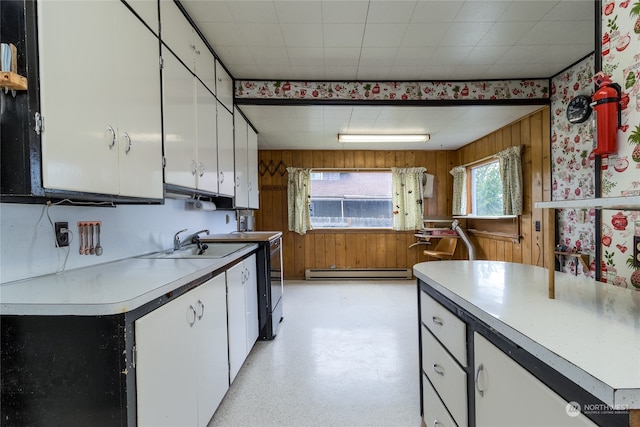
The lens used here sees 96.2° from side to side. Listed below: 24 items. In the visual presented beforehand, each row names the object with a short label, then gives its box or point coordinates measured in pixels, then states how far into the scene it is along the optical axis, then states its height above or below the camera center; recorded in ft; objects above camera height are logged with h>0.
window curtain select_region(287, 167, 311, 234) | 16.49 +0.71
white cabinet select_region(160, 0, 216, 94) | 5.68 +3.81
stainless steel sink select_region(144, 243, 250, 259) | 7.73 -1.02
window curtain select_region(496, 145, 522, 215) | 11.28 +1.18
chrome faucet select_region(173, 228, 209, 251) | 7.61 -0.74
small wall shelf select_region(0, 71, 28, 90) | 2.89 +1.38
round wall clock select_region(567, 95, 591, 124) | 8.07 +2.82
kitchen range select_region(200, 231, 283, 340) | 8.68 -2.19
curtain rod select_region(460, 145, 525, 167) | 12.92 +2.40
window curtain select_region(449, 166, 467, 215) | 15.79 +1.00
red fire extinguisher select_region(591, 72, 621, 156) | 3.97 +1.28
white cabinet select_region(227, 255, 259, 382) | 6.29 -2.46
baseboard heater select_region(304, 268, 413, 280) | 16.58 -3.66
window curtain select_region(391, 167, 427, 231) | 16.56 +0.68
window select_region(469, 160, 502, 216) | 13.44 +0.96
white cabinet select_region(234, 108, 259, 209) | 10.27 +1.93
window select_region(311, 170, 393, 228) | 17.17 +0.77
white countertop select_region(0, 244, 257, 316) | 2.92 -0.90
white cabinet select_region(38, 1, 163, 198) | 3.28 +1.57
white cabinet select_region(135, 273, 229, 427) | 3.39 -2.11
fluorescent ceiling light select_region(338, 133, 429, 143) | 13.80 +3.50
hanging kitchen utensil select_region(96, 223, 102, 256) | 4.93 -0.50
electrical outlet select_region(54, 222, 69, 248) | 4.27 -0.31
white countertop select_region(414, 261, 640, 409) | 1.82 -1.02
